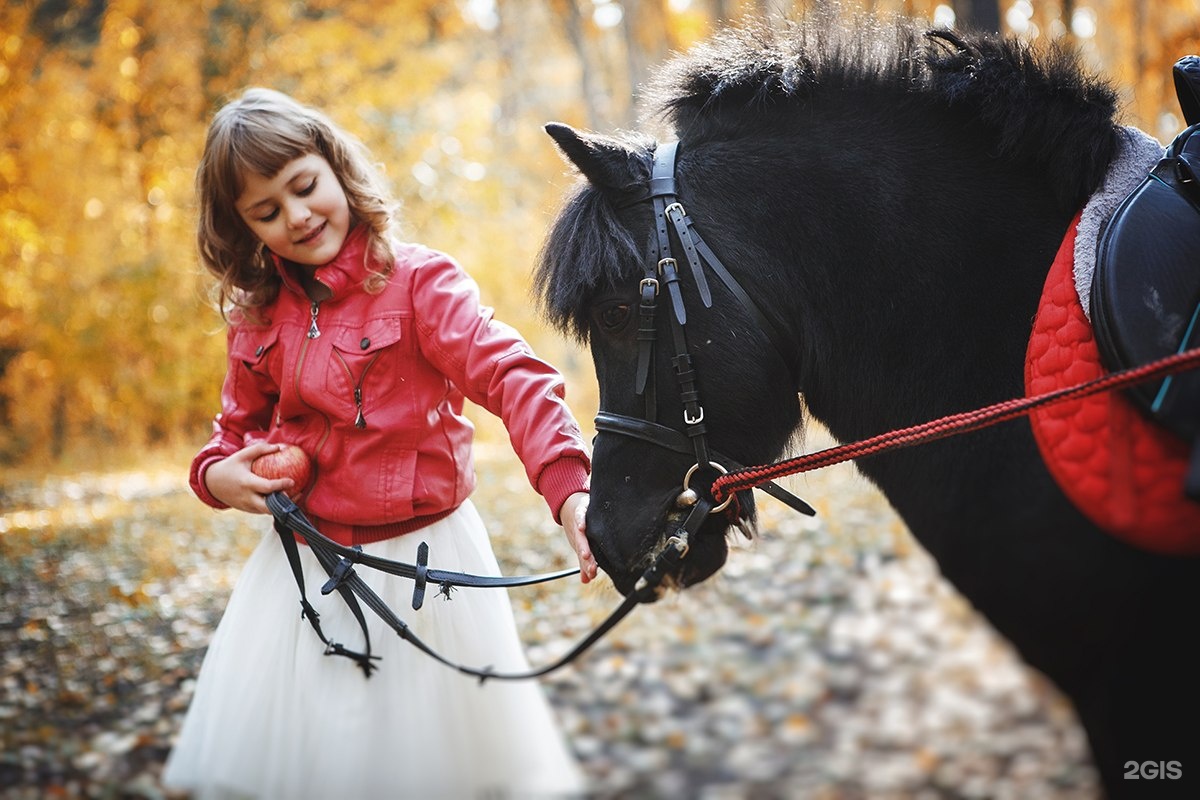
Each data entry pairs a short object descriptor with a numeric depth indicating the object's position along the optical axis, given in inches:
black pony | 62.3
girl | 78.6
